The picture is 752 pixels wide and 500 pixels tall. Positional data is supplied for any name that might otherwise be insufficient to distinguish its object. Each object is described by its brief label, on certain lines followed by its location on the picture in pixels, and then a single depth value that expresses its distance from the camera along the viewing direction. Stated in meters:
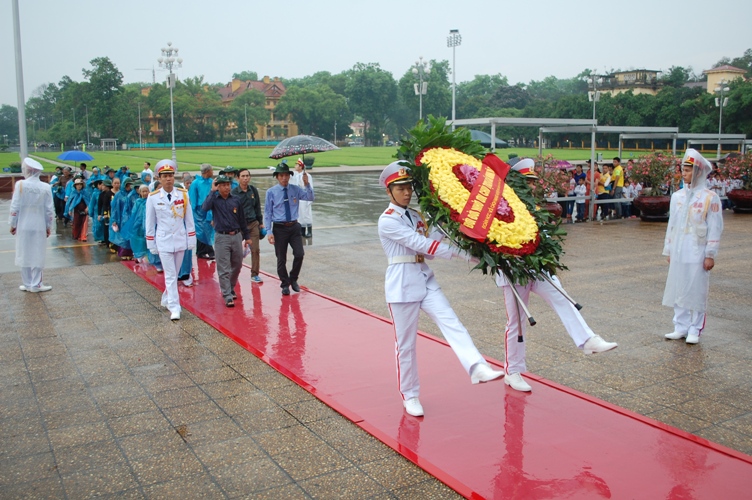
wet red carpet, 4.32
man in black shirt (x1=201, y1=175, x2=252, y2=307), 9.52
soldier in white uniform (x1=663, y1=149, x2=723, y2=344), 7.49
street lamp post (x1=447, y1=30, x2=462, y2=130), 40.62
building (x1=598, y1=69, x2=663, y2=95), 87.38
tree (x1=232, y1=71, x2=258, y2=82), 195.45
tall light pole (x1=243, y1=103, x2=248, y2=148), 104.44
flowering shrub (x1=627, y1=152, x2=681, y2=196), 18.86
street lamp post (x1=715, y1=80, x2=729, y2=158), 47.31
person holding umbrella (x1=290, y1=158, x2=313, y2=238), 16.20
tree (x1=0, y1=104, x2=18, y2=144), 151.54
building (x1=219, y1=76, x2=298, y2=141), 118.88
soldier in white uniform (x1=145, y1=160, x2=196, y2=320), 8.89
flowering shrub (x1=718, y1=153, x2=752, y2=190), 21.11
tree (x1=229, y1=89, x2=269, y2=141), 105.75
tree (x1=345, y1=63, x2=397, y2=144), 122.62
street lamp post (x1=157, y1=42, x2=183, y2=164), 37.59
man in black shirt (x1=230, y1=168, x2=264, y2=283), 10.57
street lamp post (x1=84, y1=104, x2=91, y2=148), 90.60
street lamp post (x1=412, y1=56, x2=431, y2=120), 44.56
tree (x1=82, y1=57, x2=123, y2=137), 92.62
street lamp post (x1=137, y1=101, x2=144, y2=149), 91.69
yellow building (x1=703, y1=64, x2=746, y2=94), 74.38
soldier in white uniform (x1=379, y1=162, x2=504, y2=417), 5.27
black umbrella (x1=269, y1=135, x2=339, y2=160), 12.80
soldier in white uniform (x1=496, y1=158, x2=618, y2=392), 5.26
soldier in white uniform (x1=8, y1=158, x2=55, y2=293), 10.46
